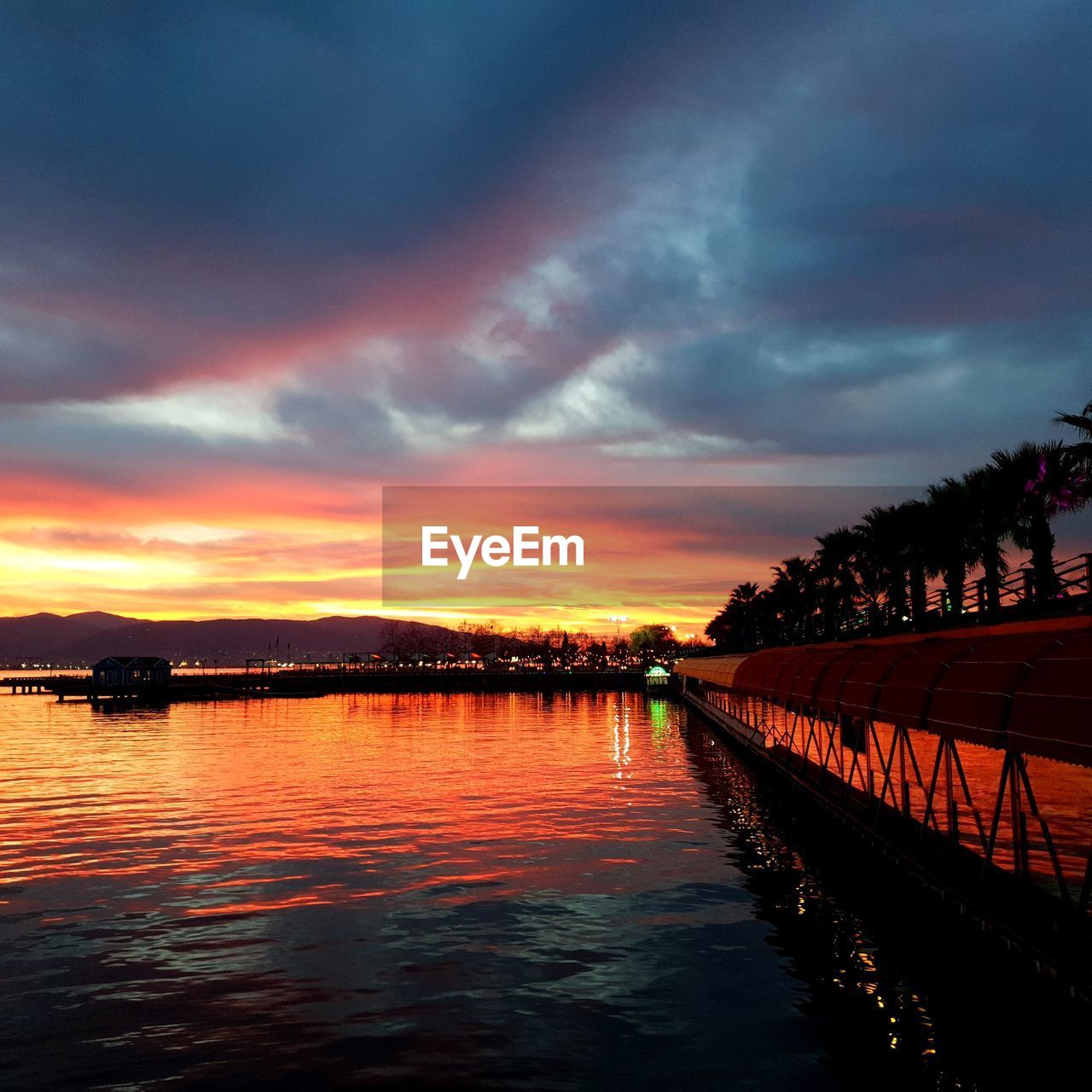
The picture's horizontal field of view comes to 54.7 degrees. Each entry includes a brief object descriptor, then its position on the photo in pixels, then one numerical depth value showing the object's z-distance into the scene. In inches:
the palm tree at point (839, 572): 3157.0
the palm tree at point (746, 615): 6491.1
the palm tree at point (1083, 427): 1357.0
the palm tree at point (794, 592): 4500.5
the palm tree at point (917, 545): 2034.9
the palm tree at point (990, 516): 1875.0
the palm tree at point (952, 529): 2116.1
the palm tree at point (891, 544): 2337.5
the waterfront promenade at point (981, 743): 567.2
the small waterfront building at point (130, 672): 6471.5
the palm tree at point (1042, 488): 1723.7
